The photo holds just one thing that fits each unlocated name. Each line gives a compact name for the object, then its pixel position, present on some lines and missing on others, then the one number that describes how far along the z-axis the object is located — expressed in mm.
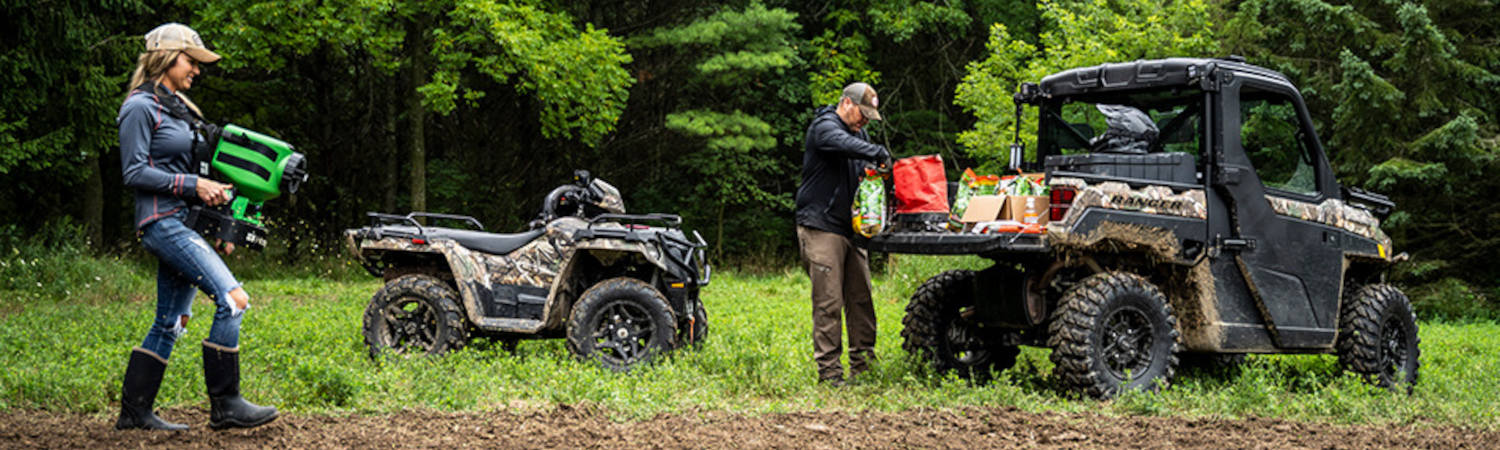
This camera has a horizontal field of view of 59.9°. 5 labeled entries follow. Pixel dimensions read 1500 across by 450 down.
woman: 5148
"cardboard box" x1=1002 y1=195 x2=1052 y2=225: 6887
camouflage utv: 6793
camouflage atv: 8203
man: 7277
